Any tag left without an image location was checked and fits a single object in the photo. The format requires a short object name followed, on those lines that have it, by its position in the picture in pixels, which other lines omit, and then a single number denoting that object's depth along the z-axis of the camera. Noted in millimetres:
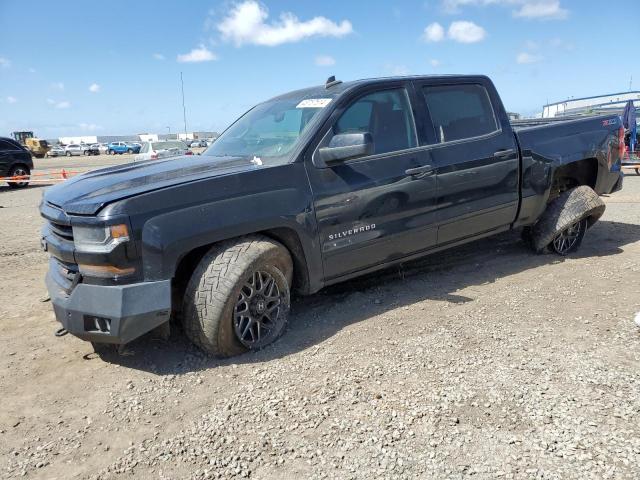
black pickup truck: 3018
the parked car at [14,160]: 16500
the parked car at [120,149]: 56719
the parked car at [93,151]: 57259
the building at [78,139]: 89188
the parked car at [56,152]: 55875
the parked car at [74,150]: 57406
